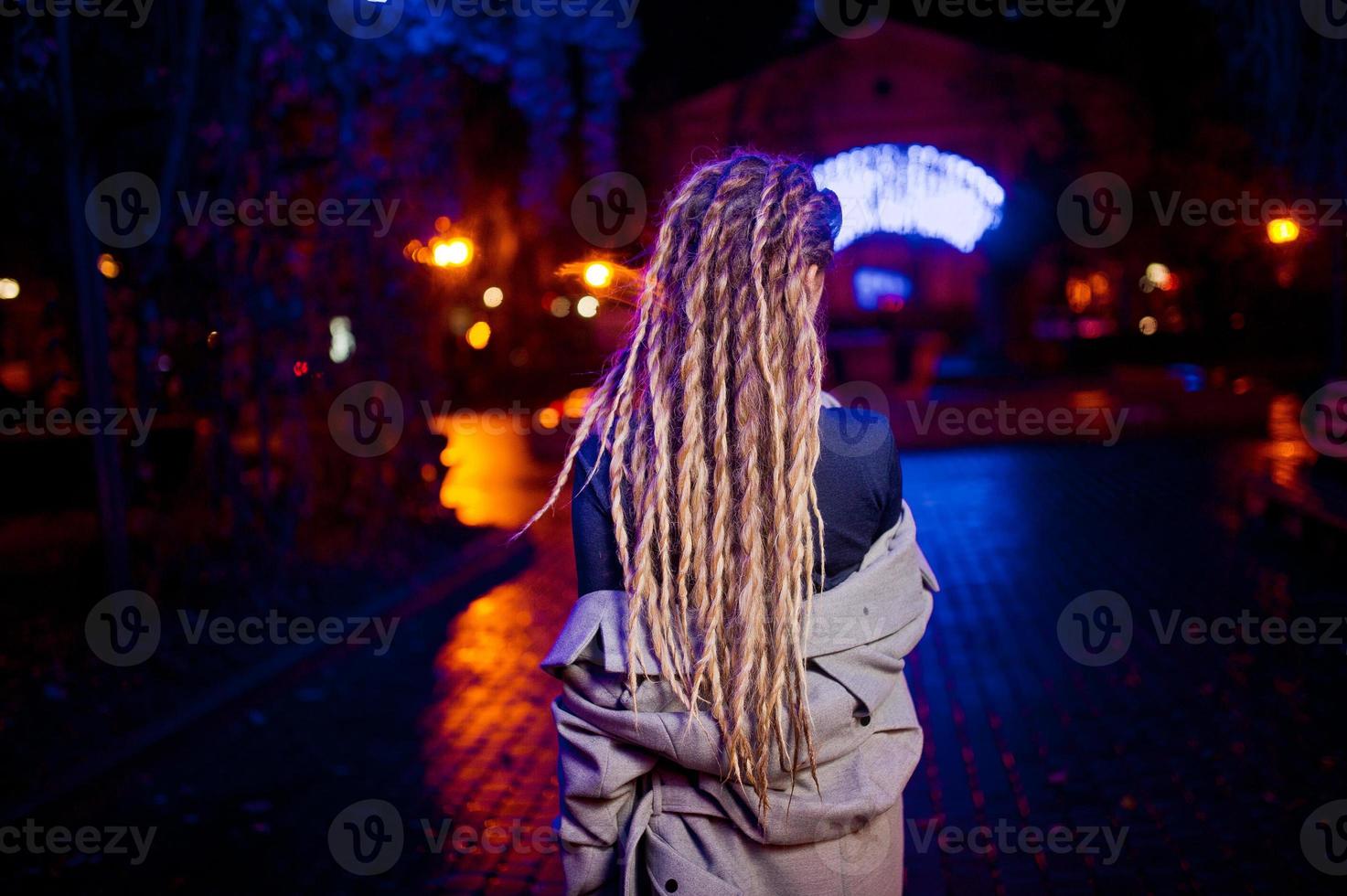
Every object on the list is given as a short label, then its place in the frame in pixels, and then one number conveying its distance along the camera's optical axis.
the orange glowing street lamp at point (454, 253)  10.80
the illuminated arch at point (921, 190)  19.80
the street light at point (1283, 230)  15.40
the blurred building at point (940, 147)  20.12
